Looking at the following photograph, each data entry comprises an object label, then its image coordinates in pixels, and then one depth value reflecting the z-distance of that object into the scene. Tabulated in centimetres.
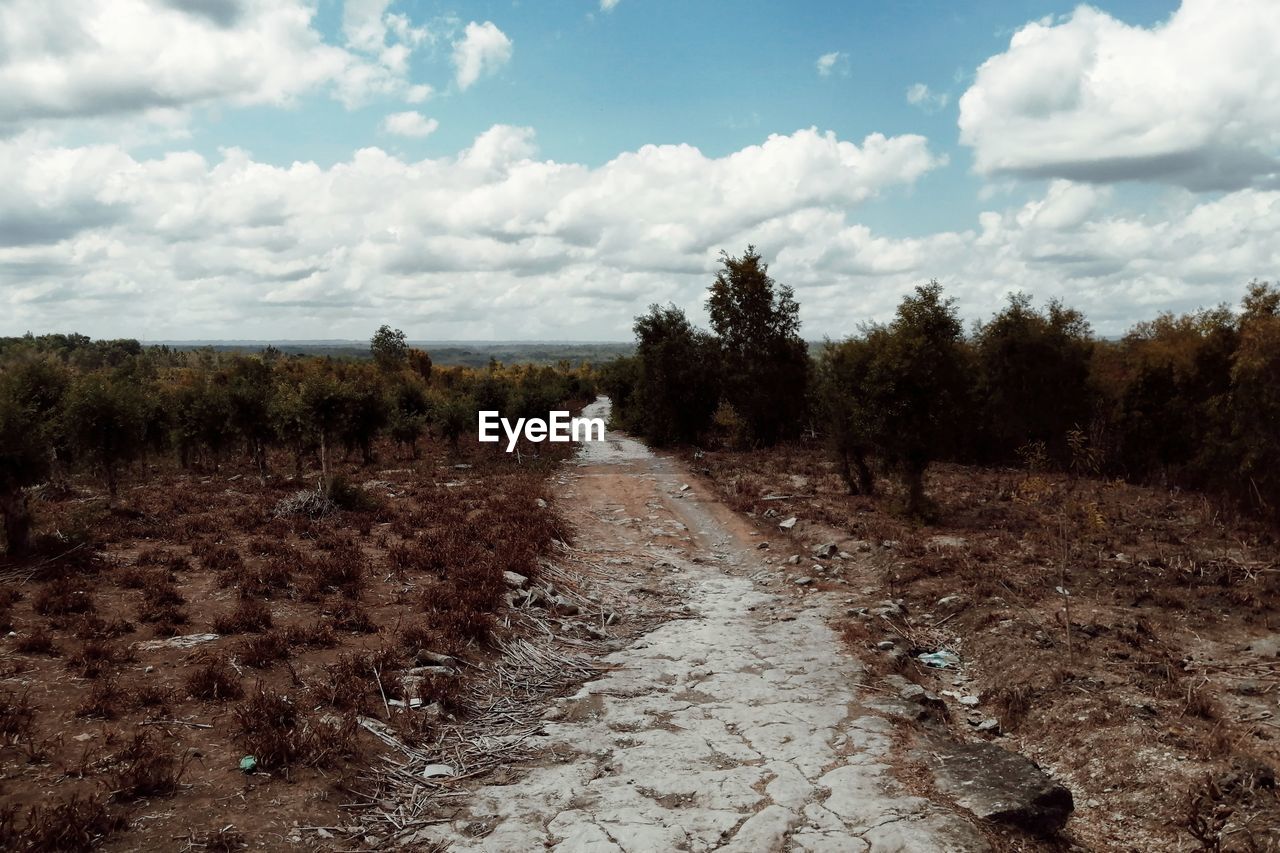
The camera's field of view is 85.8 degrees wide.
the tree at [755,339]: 3594
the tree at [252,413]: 2773
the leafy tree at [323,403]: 2638
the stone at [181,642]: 946
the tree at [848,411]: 1986
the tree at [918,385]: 1777
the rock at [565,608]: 1262
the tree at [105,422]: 2047
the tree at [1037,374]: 3231
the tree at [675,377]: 3931
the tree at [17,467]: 1298
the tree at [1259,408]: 2052
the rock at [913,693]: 912
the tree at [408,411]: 3788
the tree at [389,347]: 10874
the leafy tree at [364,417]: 3024
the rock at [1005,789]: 622
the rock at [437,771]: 732
